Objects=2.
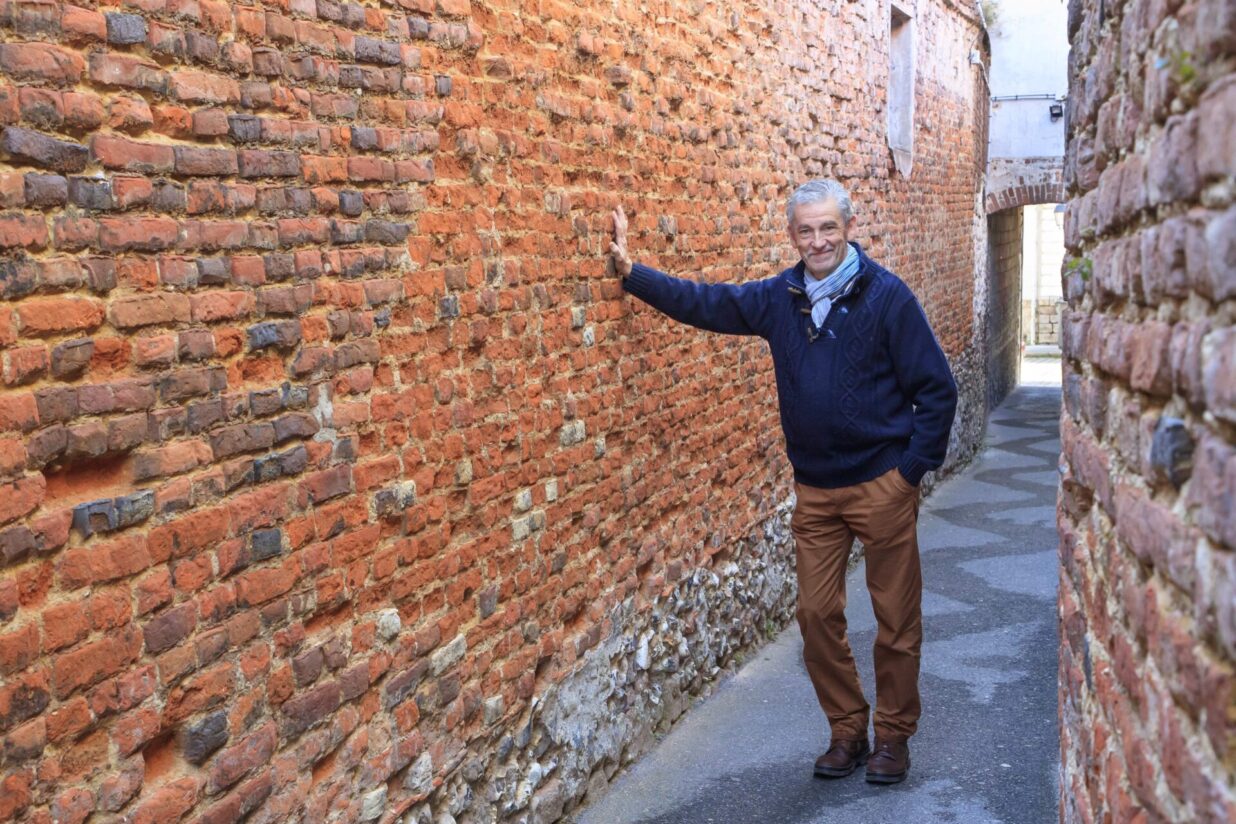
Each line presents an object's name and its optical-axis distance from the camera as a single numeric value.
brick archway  18.59
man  4.72
